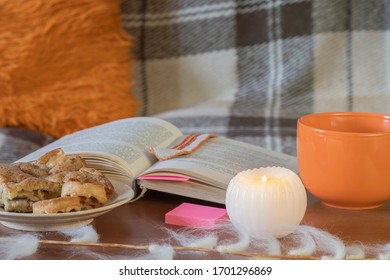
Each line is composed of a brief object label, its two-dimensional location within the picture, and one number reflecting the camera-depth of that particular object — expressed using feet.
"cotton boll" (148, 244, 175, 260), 3.20
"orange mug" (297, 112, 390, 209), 3.44
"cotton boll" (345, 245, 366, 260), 3.20
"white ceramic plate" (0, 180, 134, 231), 3.24
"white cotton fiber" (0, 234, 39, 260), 3.21
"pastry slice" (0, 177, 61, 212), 3.29
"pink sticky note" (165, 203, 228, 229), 3.41
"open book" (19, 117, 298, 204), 3.62
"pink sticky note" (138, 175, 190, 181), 3.61
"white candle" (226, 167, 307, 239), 3.25
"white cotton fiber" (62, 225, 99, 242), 3.29
